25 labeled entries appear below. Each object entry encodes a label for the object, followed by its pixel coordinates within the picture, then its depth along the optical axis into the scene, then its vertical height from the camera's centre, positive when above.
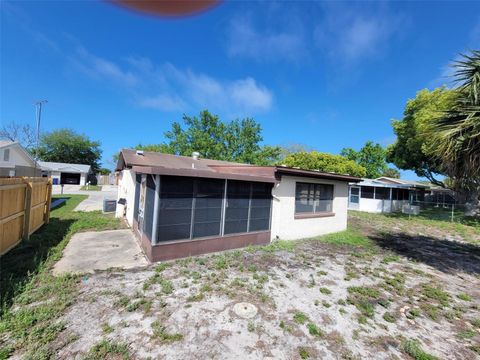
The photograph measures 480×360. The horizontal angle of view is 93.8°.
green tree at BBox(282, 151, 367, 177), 25.86 +3.20
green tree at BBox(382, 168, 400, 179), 49.70 +4.81
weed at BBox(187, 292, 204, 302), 3.86 -2.01
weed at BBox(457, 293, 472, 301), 4.50 -2.00
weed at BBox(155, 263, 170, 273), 4.91 -1.96
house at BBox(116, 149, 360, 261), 5.43 -0.67
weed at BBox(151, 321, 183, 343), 2.89 -2.03
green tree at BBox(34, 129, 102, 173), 41.66 +5.04
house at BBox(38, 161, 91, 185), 31.97 +0.24
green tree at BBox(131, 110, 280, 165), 29.36 +5.86
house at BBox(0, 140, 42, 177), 15.39 +0.81
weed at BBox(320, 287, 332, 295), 4.43 -2.01
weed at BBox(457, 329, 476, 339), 3.34 -2.04
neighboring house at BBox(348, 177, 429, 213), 19.55 -0.29
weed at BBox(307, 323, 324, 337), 3.19 -2.04
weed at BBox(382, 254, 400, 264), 6.53 -1.95
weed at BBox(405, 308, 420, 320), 3.77 -2.02
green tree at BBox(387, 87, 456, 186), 15.86 +4.66
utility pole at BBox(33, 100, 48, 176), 22.13 +6.26
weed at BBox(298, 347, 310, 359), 2.74 -2.04
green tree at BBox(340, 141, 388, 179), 36.16 +5.72
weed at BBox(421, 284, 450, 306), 4.39 -2.00
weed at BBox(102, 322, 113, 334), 2.96 -2.03
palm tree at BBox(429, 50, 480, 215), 5.27 +1.71
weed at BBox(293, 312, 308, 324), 3.46 -2.03
